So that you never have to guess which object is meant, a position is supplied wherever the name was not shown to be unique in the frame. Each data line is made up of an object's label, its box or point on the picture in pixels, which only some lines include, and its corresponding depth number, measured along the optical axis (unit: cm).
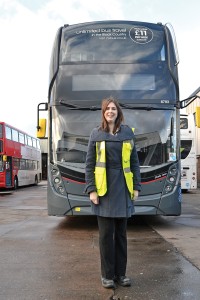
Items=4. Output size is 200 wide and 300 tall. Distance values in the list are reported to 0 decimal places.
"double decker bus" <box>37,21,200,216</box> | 873
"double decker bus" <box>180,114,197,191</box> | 2281
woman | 462
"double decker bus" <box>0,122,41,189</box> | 2645
